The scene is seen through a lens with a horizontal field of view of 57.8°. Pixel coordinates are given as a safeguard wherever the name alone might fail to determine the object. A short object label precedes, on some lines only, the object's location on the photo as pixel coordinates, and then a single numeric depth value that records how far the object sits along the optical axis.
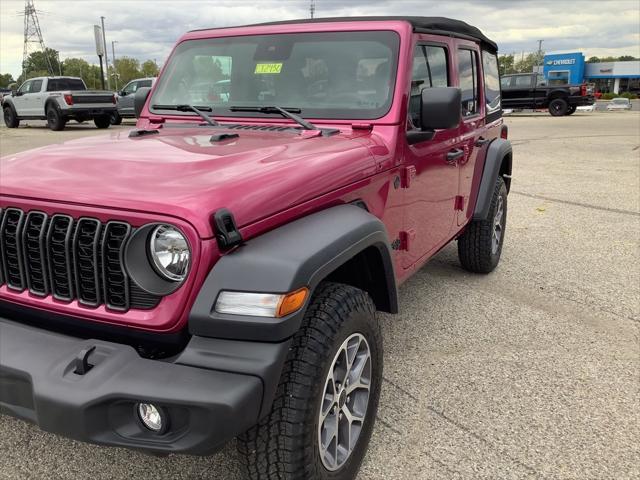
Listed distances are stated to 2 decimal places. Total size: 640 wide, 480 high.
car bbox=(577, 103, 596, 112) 33.97
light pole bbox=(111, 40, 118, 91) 74.34
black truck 26.75
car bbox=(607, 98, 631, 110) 38.47
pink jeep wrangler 1.72
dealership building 61.38
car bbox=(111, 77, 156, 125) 19.52
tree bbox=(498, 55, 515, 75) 92.99
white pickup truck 18.56
